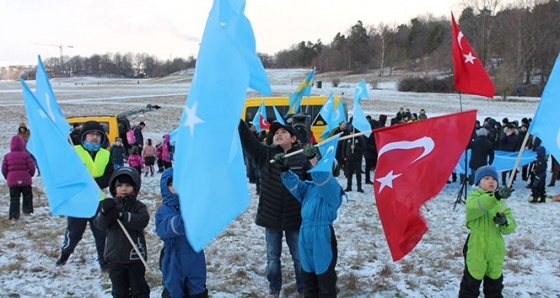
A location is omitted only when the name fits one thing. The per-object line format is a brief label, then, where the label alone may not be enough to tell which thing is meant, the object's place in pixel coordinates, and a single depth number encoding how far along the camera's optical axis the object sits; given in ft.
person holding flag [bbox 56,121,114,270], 15.70
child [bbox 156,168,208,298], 11.43
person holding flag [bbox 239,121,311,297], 13.12
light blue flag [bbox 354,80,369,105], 33.81
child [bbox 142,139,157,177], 39.11
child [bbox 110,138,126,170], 33.68
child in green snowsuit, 12.03
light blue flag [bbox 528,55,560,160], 10.58
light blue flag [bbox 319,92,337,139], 32.04
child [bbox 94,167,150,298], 12.32
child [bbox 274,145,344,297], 12.19
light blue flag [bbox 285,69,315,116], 29.96
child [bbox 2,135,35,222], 23.63
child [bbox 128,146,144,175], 33.96
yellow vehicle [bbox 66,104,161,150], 43.78
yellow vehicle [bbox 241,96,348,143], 42.19
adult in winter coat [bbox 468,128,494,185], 27.73
